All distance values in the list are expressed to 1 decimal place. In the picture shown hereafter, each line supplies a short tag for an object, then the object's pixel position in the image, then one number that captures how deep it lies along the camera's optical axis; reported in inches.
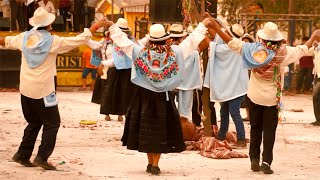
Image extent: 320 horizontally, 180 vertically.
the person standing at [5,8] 1248.8
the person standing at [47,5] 1147.4
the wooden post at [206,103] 581.9
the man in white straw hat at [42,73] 479.2
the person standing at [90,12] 1278.3
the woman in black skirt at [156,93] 479.5
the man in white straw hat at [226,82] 598.5
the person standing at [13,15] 1198.9
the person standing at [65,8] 1257.4
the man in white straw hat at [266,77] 486.0
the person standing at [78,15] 1251.8
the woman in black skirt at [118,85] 637.3
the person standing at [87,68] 1148.5
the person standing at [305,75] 1220.5
